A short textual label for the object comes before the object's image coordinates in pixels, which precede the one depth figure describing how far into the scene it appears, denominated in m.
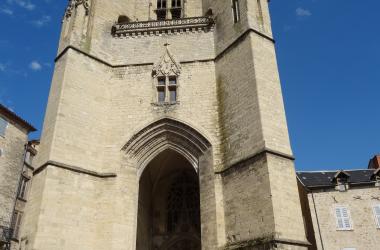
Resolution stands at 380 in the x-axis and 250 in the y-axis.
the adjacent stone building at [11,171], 16.61
